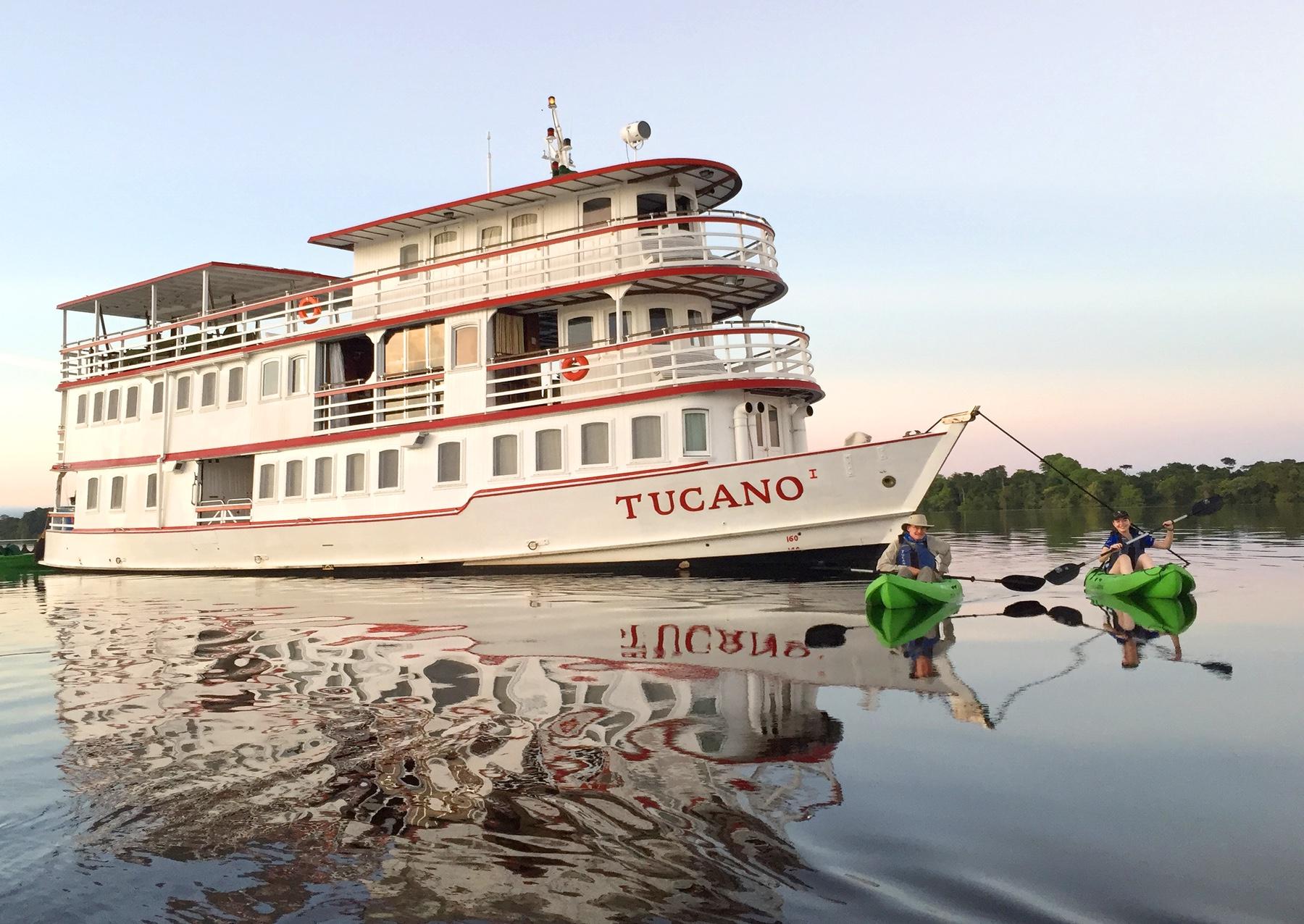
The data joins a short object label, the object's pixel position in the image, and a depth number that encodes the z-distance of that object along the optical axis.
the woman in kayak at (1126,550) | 13.97
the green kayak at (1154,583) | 13.28
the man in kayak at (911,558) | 12.80
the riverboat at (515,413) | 16.55
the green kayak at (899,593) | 12.28
